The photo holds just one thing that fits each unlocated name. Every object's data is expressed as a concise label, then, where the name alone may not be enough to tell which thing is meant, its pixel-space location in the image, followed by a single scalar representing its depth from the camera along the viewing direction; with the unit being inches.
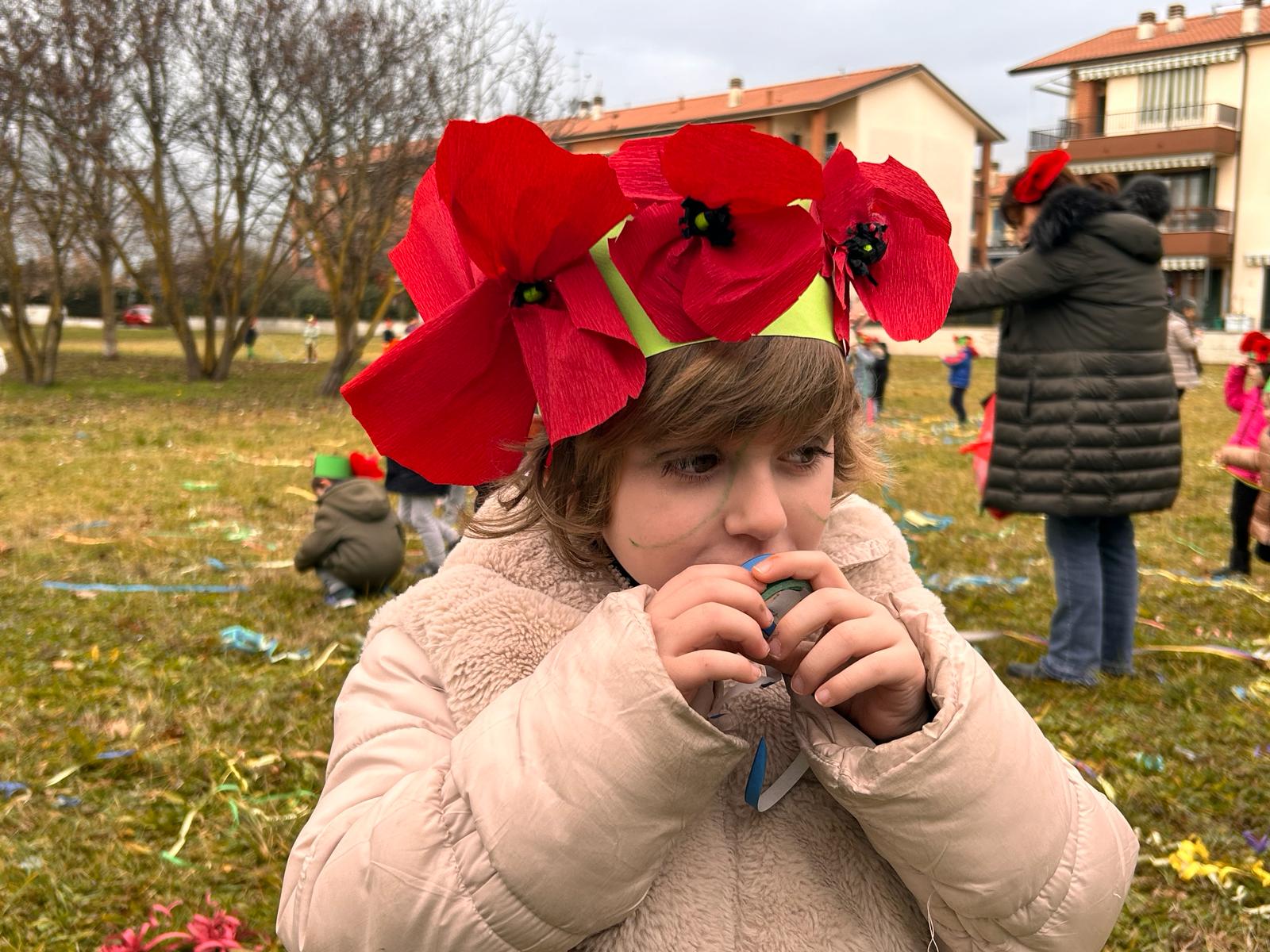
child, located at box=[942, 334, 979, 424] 610.2
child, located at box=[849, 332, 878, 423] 394.3
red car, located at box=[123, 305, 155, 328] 2017.7
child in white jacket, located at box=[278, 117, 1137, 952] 46.4
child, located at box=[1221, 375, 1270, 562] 195.5
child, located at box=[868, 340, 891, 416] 553.9
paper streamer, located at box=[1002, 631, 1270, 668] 200.8
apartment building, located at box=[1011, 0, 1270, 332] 1475.1
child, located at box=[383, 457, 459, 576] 255.3
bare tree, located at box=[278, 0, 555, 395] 749.3
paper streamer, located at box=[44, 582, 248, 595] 245.4
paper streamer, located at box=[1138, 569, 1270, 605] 250.3
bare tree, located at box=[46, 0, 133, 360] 708.0
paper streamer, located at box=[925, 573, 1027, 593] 251.4
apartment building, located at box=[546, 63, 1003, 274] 1471.5
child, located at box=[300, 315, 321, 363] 1185.4
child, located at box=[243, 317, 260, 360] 1288.6
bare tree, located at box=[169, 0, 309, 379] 745.0
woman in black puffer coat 172.1
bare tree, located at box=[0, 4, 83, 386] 699.4
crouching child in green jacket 236.1
